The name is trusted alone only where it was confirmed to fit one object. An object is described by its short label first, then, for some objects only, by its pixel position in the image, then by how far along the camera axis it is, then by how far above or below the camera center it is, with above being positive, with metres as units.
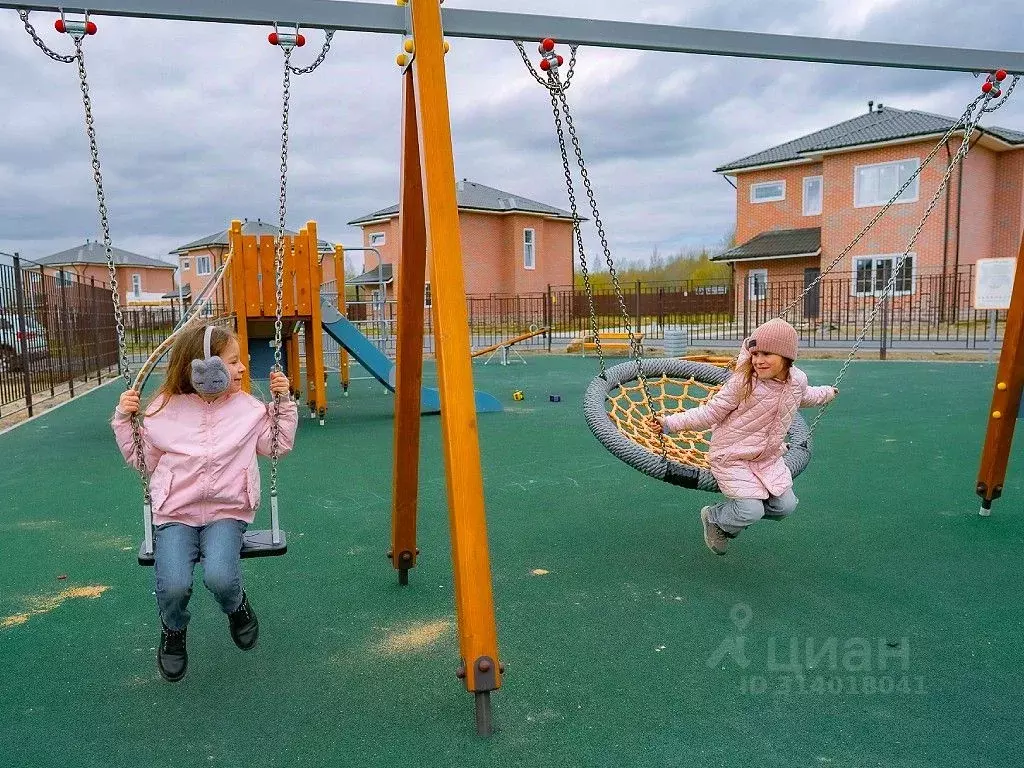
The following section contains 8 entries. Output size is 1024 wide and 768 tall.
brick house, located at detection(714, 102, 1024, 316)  21.91 +2.71
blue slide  8.28 -0.42
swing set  2.12 +0.17
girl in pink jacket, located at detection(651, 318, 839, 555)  3.13 -0.54
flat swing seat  2.54 -0.77
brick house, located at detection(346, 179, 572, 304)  30.95 +2.54
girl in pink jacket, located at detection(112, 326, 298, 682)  2.42 -0.52
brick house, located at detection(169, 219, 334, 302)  36.18 +2.25
